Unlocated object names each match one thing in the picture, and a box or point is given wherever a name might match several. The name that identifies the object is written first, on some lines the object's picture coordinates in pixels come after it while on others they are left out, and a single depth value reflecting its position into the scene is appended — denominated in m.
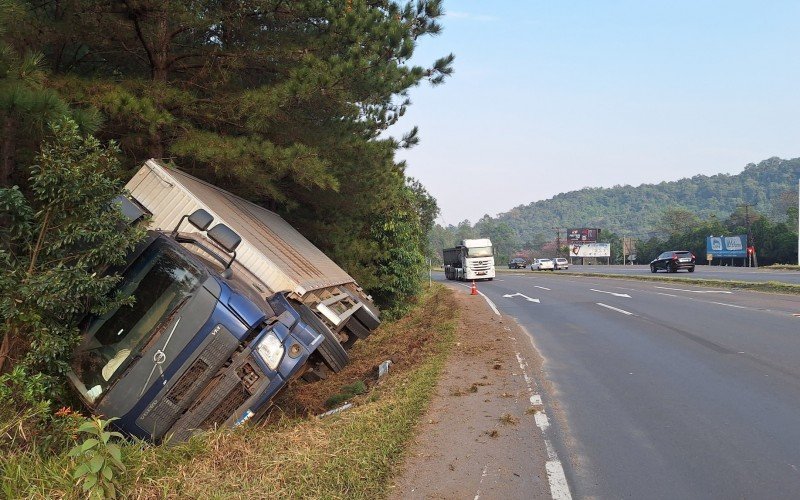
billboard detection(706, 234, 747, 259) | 56.44
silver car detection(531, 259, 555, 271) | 64.53
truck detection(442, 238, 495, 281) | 40.88
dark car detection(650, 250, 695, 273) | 39.56
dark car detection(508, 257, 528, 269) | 81.26
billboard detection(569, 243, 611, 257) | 90.81
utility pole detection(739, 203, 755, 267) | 54.46
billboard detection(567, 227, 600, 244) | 104.81
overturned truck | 5.18
